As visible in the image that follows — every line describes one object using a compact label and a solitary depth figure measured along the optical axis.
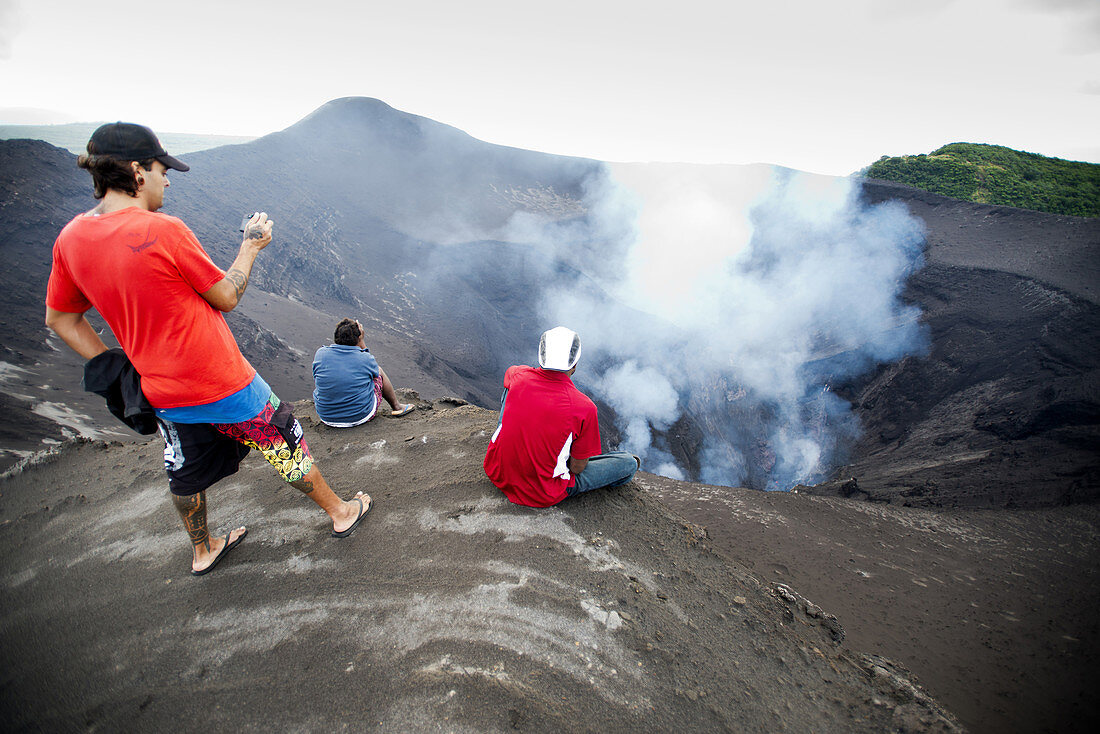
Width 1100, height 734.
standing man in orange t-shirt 1.57
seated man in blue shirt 3.83
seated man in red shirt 2.34
